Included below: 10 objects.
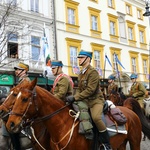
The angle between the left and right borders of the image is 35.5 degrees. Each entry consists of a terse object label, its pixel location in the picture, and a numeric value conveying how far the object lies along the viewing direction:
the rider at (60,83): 4.91
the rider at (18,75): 5.26
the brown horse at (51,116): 3.51
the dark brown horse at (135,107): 6.08
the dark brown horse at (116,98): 9.19
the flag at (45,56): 15.06
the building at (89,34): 17.73
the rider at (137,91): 9.10
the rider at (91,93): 4.09
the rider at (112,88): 9.47
